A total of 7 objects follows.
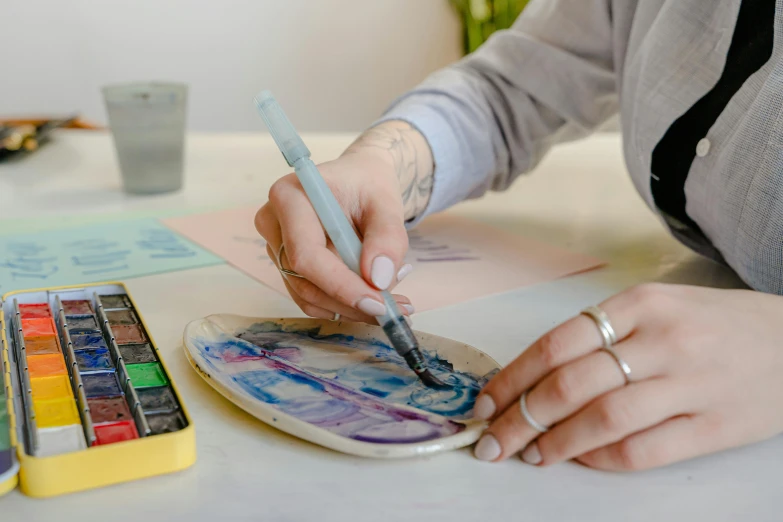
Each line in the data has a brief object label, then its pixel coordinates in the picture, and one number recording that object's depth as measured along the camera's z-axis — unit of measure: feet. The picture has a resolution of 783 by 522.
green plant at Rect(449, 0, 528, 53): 6.98
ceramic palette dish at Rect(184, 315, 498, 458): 1.14
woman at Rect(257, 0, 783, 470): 1.12
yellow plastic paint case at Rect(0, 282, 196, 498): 1.01
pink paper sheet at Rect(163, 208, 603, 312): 1.89
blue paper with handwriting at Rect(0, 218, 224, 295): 1.90
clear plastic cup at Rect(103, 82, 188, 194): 2.75
